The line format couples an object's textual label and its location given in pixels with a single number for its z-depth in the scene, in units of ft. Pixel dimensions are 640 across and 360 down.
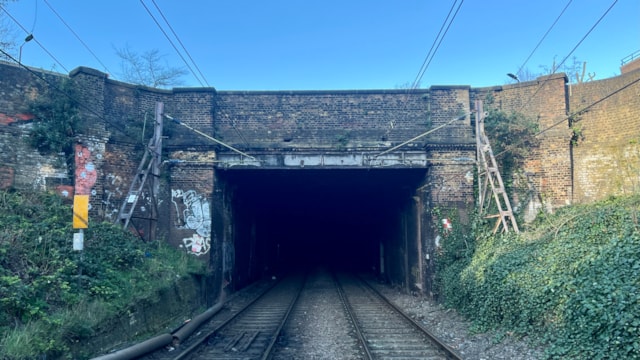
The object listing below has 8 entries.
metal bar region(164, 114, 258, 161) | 44.44
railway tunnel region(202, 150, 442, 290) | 49.53
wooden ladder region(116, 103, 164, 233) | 40.81
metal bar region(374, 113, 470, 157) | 44.30
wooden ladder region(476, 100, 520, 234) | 40.57
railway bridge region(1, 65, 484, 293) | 43.75
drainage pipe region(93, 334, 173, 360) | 23.91
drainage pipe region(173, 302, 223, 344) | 30.76
